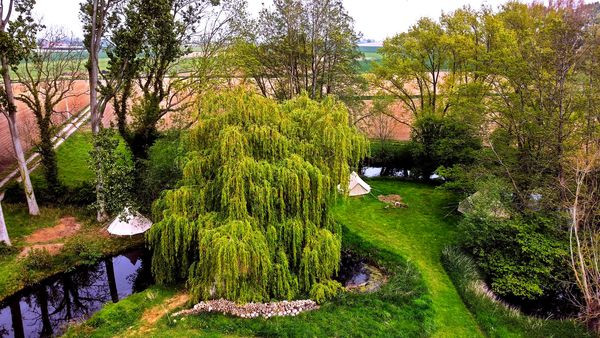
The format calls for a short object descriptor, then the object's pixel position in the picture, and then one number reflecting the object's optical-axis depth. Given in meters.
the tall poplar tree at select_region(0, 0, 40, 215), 15.91
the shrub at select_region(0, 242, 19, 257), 15.68
